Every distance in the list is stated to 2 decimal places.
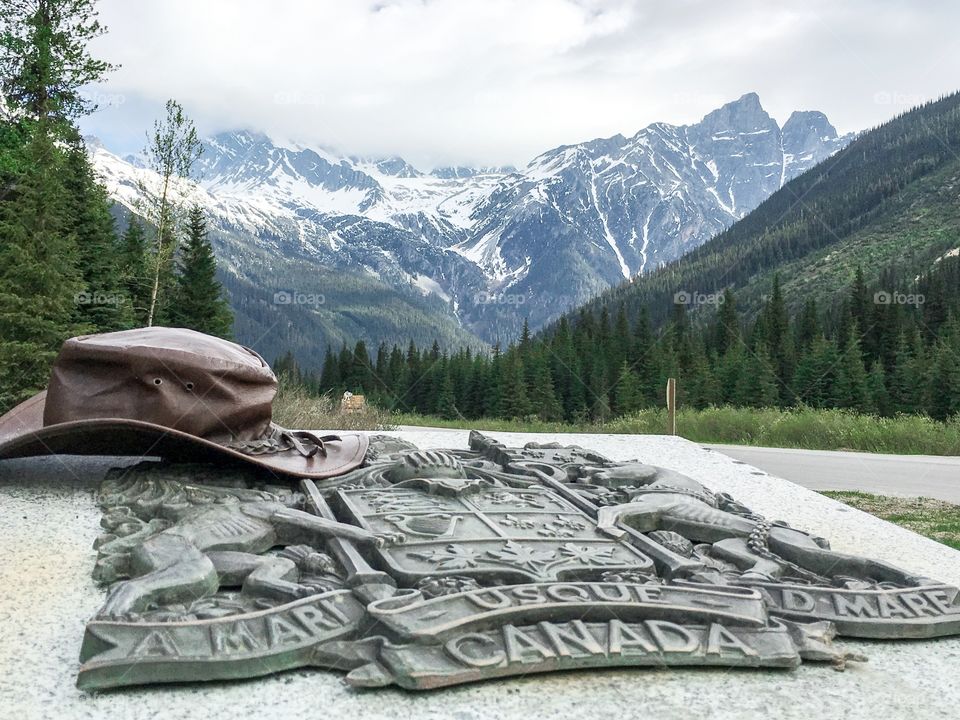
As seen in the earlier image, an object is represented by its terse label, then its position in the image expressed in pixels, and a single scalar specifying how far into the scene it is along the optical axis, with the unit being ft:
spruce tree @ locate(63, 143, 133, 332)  71.61
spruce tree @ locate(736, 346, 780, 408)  110.83
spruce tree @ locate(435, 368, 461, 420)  146.10
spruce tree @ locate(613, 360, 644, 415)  131.13
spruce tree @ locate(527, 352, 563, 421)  137.34
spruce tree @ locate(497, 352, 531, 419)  134.92
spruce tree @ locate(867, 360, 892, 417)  103.14
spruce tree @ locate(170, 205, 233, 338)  92.94
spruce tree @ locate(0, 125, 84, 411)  52.24
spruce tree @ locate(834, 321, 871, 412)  101.24
